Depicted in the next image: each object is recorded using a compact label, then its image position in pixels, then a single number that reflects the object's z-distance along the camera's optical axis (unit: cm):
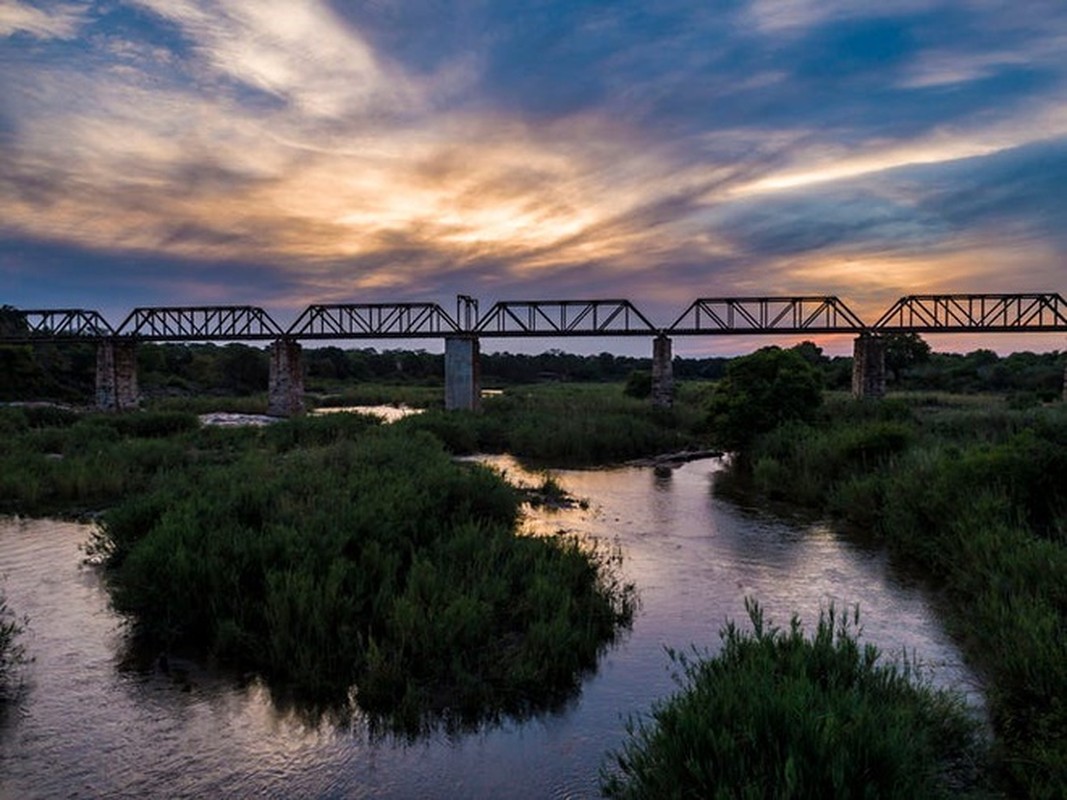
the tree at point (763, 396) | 2792
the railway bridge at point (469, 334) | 4675
